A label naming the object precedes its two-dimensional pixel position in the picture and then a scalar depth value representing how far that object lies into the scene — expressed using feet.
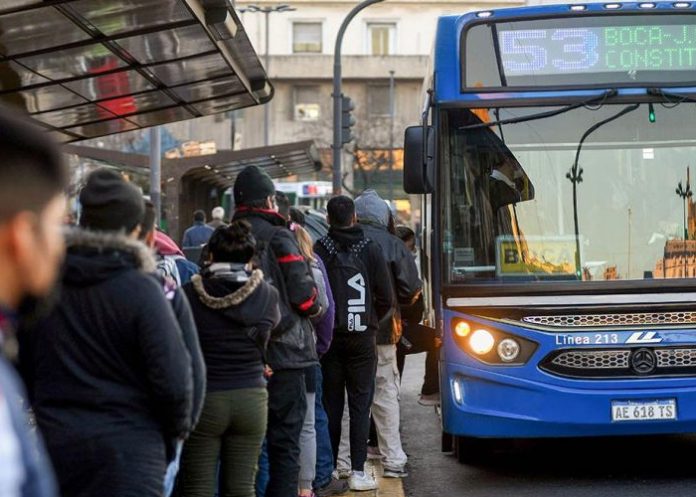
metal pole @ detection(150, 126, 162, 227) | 73.61
